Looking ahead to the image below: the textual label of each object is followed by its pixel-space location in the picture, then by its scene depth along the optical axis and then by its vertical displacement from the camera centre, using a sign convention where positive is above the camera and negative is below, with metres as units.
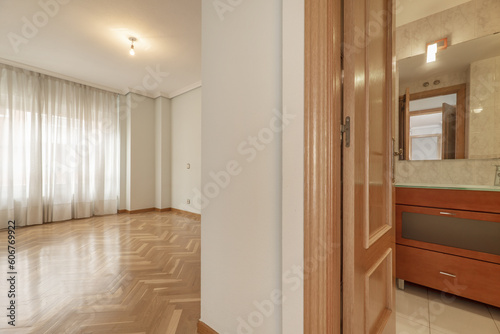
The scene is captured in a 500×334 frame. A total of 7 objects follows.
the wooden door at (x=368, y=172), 0.83 -0.03
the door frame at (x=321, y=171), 0.77 -0.02
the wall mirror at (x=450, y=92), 1.94 +0.73
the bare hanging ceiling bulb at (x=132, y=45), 3.17 +1.84
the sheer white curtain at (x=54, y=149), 3.76 +0.35
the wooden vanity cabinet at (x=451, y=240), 1.57 -0.60
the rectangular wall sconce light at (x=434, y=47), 2.16 +1.20
